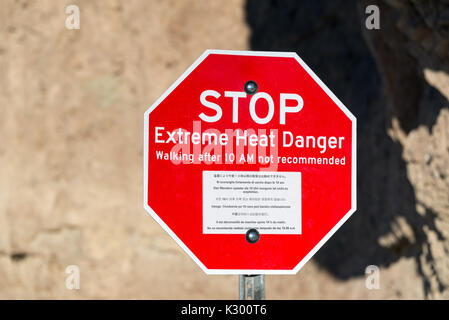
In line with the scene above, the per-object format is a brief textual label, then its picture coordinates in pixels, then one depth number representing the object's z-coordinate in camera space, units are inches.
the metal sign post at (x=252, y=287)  127.3
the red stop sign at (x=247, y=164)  126.6
